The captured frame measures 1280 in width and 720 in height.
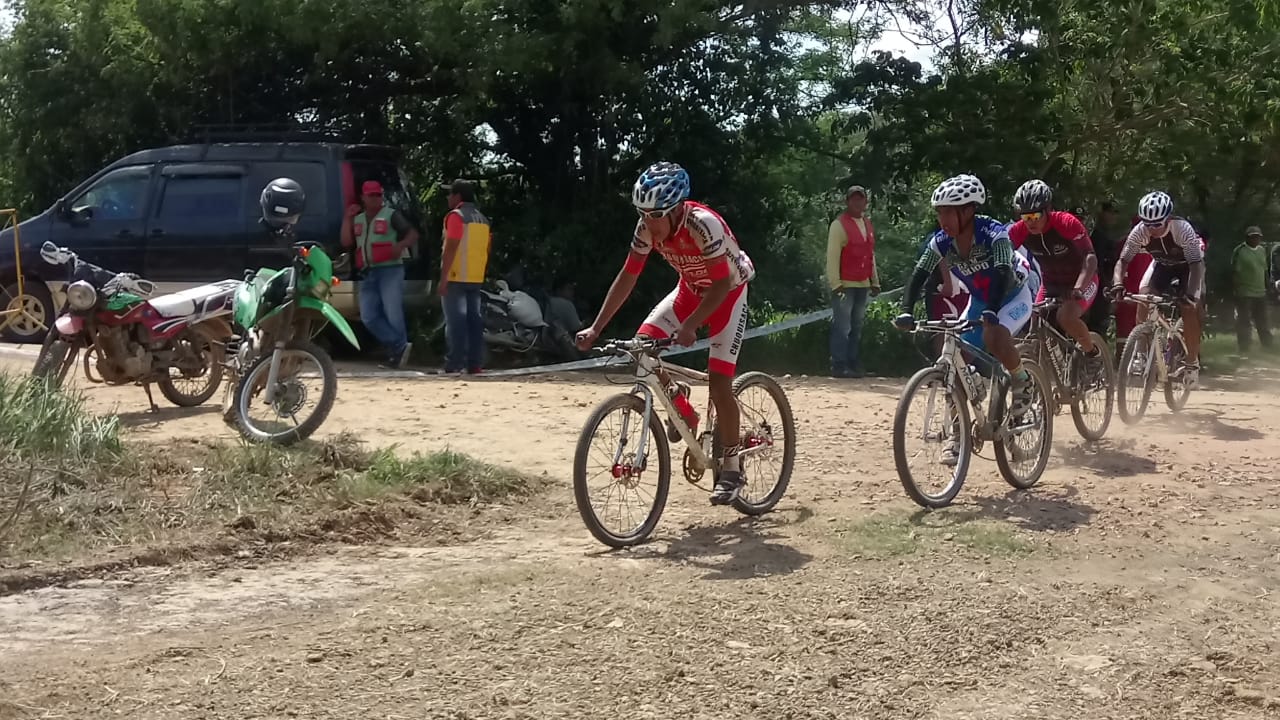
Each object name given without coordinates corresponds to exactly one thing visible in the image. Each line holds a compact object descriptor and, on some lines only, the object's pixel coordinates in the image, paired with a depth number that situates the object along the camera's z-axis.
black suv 13.73
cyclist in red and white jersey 6.79
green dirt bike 8.66
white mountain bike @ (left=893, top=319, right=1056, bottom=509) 7.44
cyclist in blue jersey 7.77
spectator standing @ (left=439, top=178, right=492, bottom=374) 13.00
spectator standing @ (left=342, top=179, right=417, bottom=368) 13.20
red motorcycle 9.74
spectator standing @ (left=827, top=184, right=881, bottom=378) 14.04
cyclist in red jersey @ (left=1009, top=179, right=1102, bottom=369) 9.55
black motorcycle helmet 9.39
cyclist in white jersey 10.88
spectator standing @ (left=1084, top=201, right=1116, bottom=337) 14.73
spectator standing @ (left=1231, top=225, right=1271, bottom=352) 18.97
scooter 14.95
